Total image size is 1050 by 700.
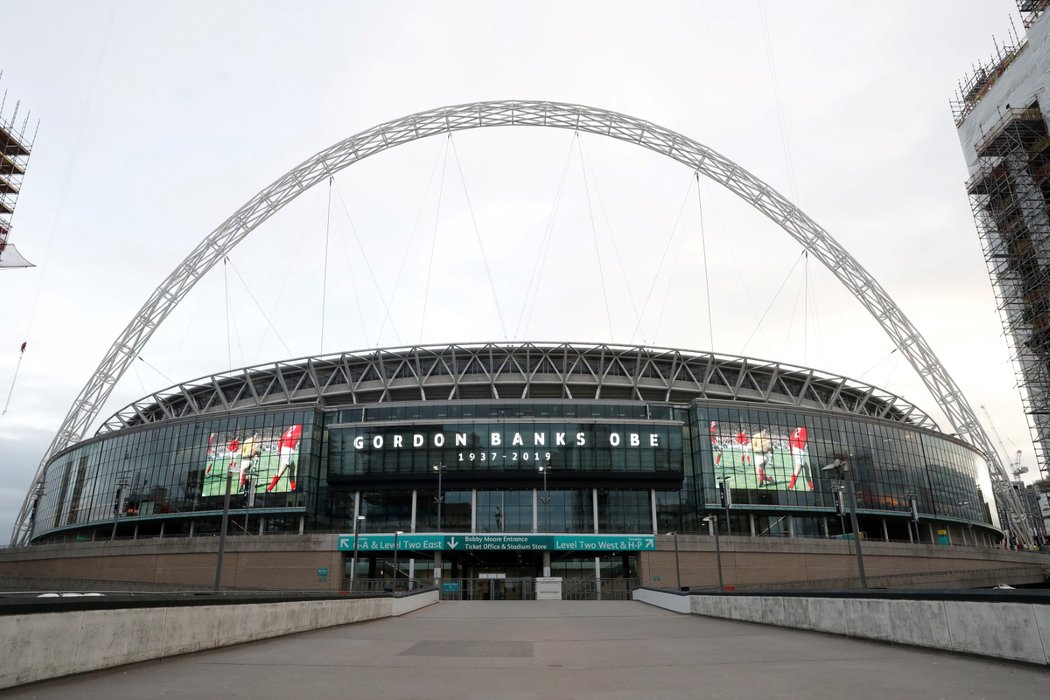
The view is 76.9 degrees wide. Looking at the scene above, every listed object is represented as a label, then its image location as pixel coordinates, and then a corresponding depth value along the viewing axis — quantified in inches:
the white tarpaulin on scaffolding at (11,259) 1776.6
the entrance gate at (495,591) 2185.0
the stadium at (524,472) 2390.5
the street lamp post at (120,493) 2268.2
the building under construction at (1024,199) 2763.3
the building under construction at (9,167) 1931.6
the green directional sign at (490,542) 2389.3
